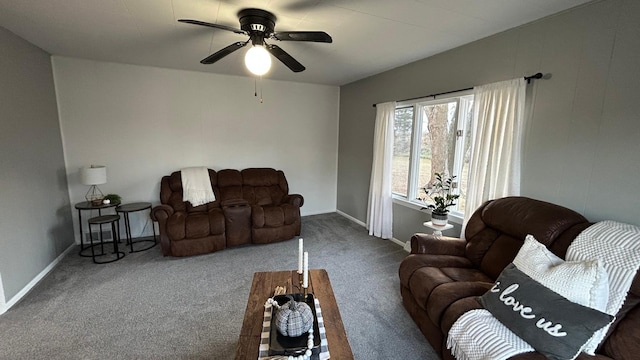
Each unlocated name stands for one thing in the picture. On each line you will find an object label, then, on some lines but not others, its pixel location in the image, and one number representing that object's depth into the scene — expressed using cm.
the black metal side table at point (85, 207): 319
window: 303
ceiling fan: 195
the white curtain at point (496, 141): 237
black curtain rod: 222
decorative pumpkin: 136
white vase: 293
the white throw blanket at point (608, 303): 141
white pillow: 142
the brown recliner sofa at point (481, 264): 144
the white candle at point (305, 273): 167
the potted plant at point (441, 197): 293
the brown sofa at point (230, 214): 336
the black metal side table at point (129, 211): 344
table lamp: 321
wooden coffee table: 134
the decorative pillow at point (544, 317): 132
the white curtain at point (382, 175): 390
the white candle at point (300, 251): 172
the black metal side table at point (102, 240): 318
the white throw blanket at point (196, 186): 384
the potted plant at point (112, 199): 340
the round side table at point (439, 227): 293
